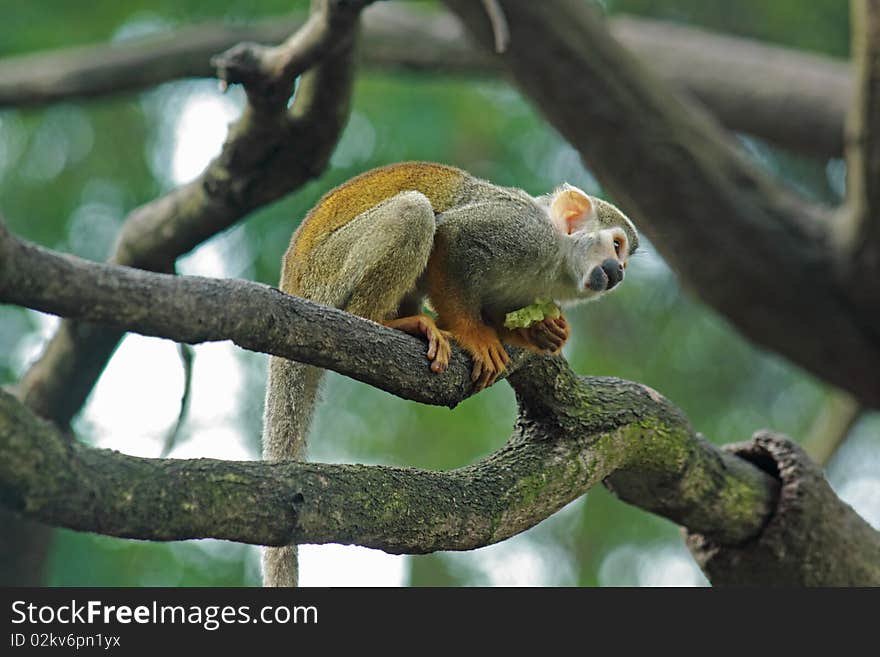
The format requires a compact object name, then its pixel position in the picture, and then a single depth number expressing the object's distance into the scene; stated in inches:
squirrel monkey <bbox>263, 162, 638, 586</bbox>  250.1
